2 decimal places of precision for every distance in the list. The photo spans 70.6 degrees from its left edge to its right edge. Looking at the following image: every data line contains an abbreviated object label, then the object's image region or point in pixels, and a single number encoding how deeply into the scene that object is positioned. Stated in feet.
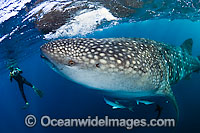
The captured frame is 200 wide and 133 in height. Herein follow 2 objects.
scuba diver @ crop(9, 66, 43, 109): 32.93
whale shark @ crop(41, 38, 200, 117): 6.75
